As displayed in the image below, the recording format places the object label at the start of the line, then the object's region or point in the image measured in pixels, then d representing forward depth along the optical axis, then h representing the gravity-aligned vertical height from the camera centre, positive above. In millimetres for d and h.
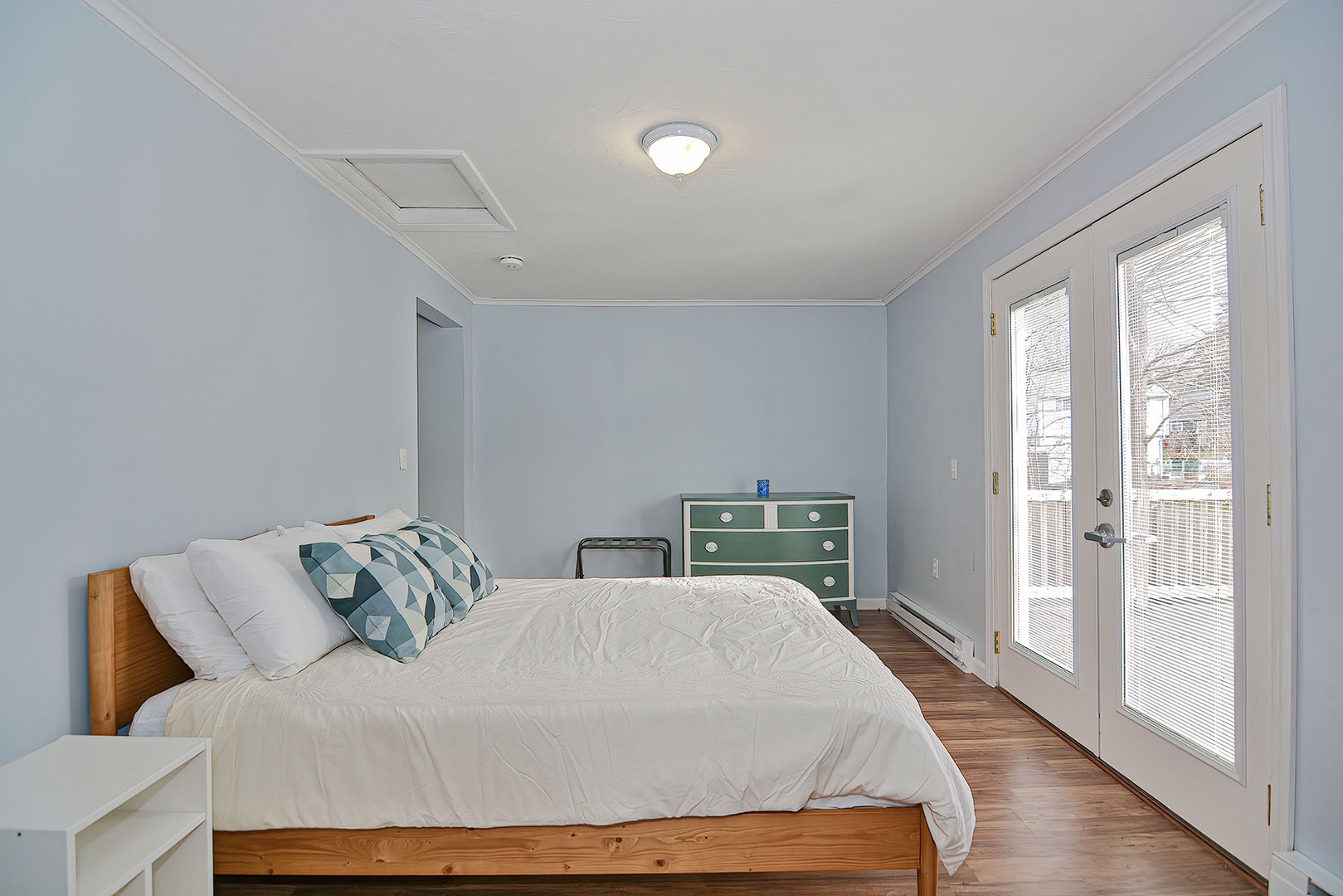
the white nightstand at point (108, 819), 1167 -714
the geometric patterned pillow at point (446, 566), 2410 -429
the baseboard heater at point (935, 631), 3717 -1129
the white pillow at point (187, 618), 1753 -441
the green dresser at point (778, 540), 4699 -627
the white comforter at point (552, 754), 1654 -759
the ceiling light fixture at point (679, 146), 2422 +1151
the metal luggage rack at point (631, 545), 5020 -701
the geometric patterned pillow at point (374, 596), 1949 -430
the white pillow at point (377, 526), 2611 -301
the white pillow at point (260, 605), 1812 -419
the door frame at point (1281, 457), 1733 -20
